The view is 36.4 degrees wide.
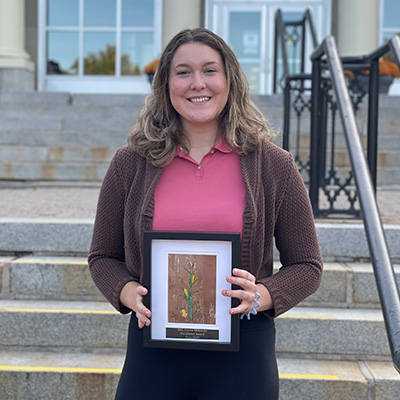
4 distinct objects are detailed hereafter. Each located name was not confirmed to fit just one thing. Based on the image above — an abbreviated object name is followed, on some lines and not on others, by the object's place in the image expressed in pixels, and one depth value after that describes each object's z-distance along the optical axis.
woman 1.71
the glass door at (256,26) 11.77
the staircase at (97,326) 2.88
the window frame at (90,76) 11.48
